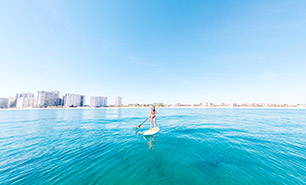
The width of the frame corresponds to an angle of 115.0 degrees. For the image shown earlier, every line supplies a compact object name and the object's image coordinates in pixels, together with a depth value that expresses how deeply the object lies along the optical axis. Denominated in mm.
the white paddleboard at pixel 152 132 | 13011
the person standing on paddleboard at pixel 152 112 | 14302
